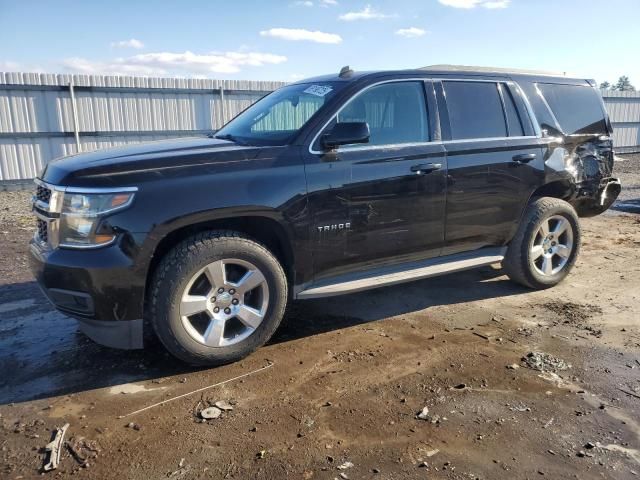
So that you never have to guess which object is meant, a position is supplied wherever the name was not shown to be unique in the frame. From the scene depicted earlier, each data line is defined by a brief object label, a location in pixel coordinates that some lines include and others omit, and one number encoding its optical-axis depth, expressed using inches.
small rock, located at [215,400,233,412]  123.1
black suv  128.9
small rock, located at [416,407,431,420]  118.3
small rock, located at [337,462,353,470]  101.0
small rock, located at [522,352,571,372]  142.3
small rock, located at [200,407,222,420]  119.6
